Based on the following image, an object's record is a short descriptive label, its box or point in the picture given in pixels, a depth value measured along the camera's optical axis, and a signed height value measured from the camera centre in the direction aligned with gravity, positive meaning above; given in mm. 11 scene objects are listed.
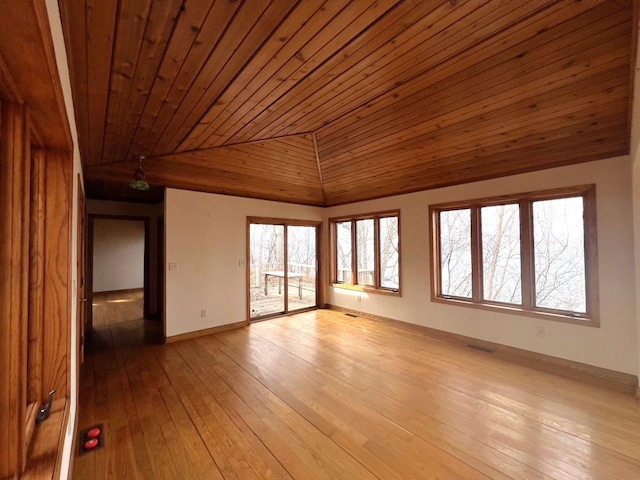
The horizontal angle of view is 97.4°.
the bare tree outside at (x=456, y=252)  4246 -145
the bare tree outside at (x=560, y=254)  3260 -146
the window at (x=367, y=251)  5230 -150
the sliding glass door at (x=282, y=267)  5344 -452
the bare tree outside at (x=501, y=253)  3746 -150
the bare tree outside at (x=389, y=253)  5160 -181
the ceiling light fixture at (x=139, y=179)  3289 +816
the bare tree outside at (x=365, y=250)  5652 -129
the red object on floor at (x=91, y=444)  2014 -1434
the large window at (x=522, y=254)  3225 -151
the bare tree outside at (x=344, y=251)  6070 -153
